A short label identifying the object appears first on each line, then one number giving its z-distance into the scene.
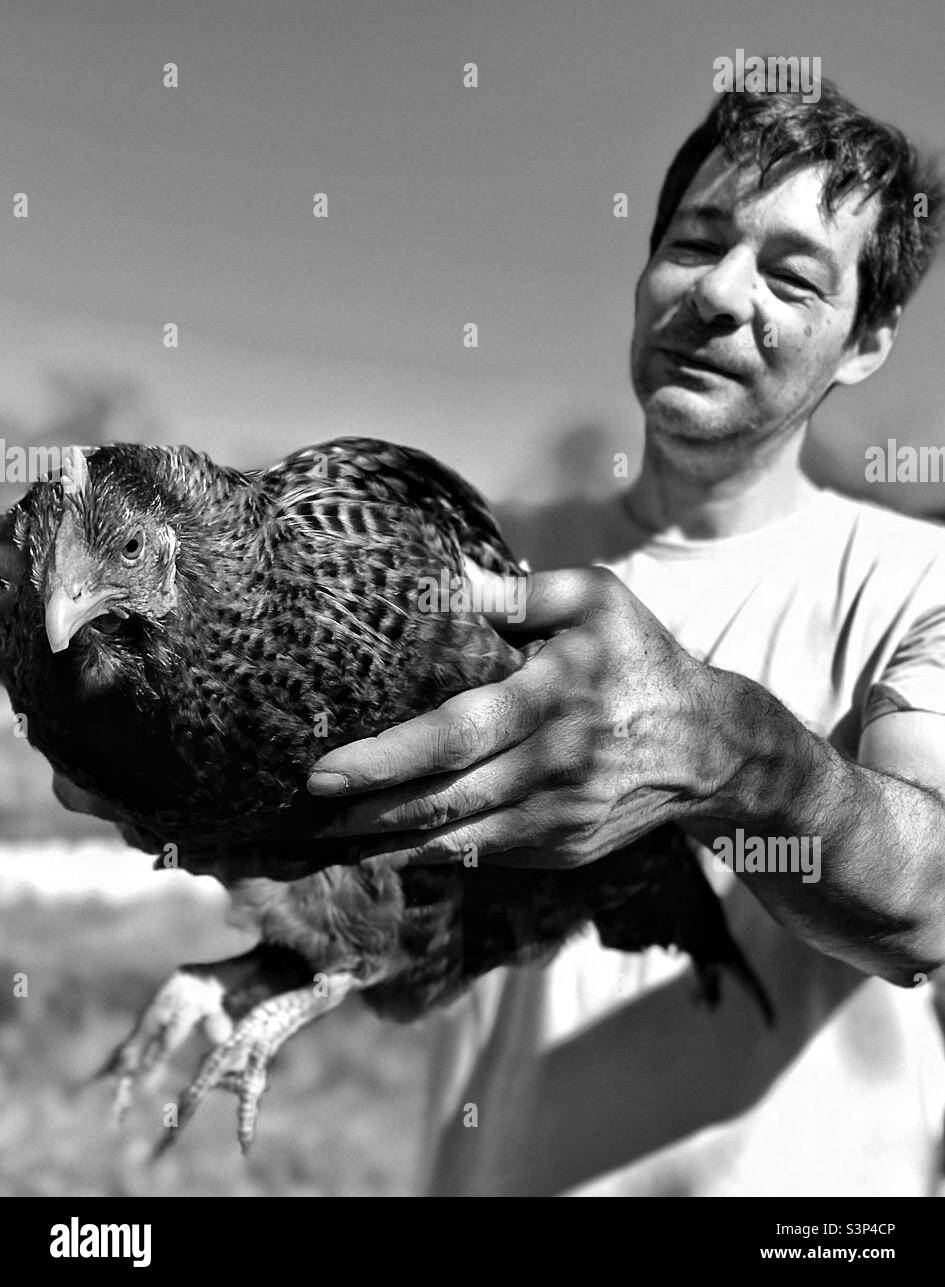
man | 0.77
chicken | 0.52
